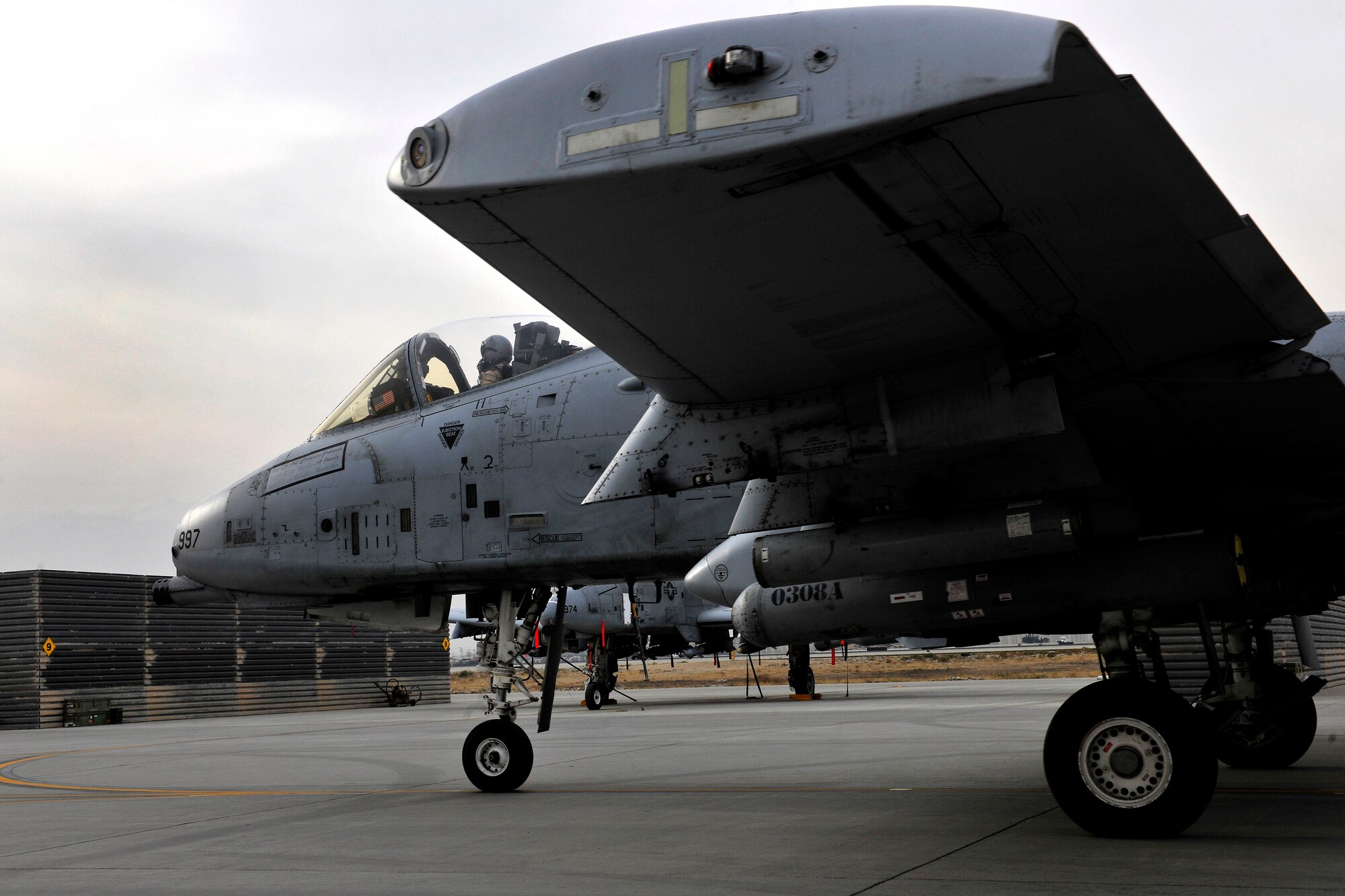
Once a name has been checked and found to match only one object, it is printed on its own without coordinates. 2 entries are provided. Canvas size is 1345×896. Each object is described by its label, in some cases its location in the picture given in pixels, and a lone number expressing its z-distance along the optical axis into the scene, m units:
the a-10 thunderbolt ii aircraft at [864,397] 3.70
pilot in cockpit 9.52
